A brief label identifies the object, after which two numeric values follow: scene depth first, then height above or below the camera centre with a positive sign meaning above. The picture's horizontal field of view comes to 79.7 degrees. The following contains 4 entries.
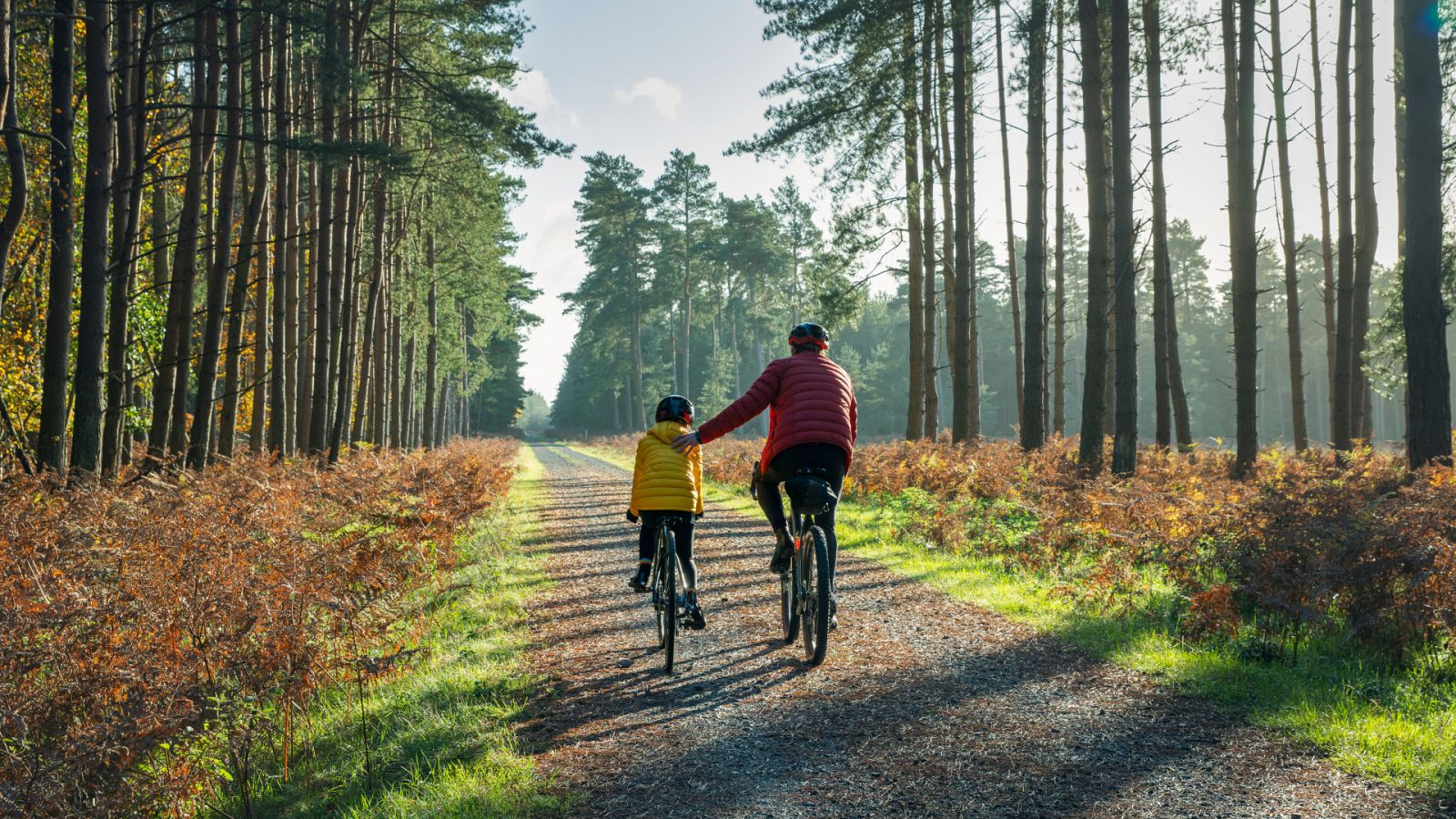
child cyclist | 6.35 -0.31
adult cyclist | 6.05 +0.15
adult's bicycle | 5.87 -0.87
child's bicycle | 6.05 -1.06
